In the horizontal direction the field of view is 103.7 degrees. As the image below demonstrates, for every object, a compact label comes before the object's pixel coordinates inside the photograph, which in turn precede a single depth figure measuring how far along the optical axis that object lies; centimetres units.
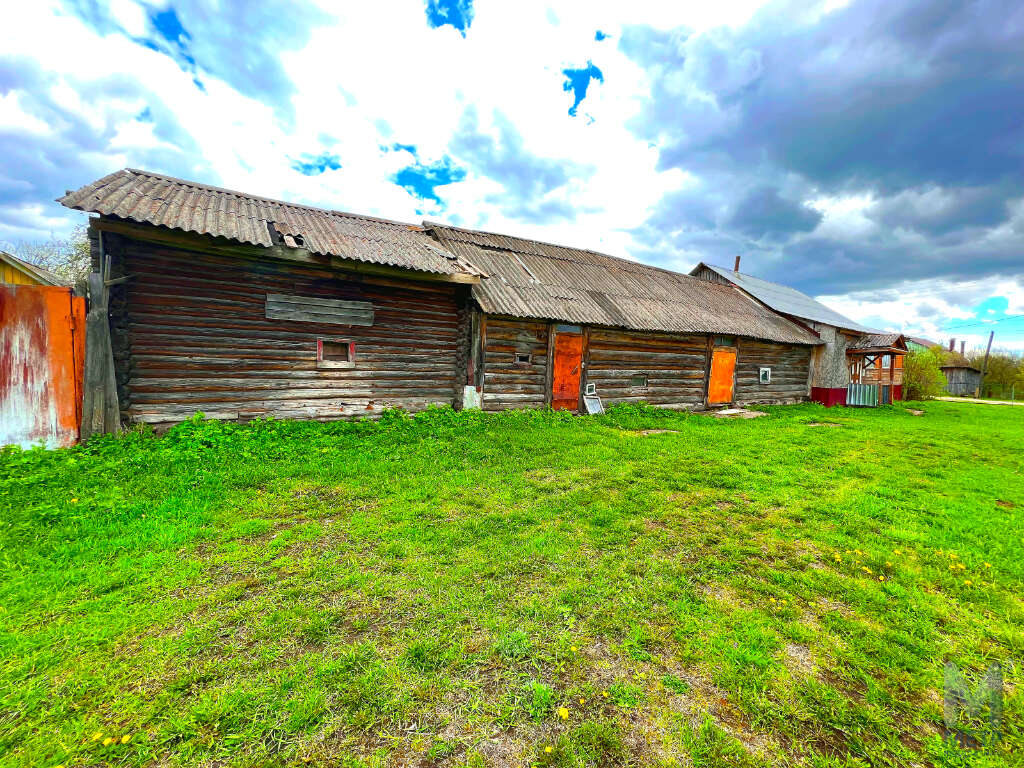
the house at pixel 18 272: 1457
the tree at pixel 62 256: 2183
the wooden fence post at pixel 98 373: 688
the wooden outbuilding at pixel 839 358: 1941
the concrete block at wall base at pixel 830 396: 1922
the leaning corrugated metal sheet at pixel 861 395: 1966
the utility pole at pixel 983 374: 3578
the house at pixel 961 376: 4147
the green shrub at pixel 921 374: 2400
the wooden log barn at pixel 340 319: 756
